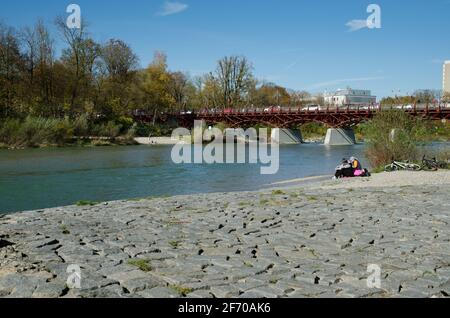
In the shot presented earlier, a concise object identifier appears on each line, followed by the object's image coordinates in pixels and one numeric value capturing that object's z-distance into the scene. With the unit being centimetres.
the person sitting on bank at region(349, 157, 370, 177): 2086
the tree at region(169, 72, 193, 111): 9414
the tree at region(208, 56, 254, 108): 9088
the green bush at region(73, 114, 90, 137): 5662
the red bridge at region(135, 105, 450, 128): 6694
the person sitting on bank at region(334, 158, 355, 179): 2161
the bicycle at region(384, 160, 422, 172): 2200
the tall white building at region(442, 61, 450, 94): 14162
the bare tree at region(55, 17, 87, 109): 5816
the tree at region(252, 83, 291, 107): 9894
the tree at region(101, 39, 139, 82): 7089
